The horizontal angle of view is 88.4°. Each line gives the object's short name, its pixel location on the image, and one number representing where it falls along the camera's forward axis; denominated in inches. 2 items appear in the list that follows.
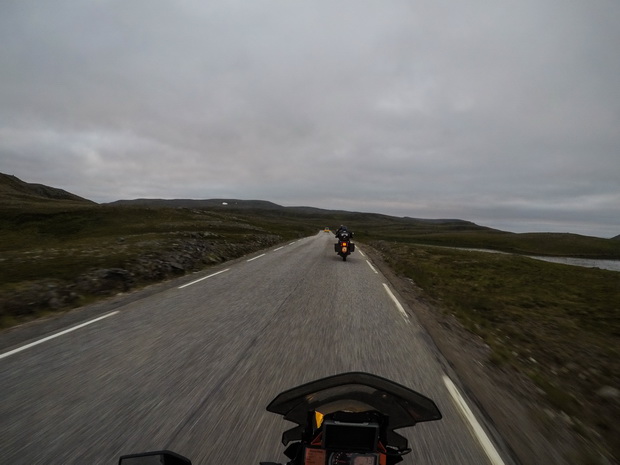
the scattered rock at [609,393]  179.6
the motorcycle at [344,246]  740.0
